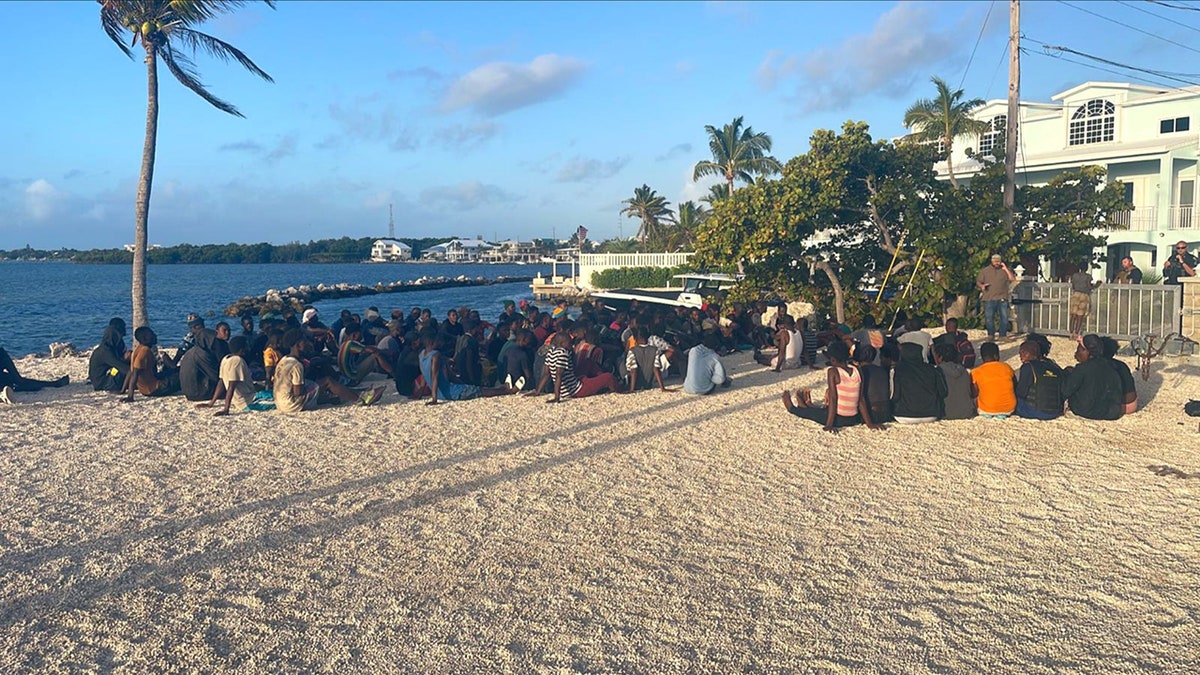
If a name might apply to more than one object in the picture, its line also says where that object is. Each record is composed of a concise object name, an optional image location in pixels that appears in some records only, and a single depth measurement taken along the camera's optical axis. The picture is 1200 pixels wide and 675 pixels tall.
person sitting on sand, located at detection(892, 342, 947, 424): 10.43
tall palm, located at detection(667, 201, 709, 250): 67.58
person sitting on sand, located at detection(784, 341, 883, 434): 10.17
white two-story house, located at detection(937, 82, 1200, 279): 26.61
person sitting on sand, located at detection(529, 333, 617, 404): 12.55
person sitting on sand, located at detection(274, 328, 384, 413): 11.79
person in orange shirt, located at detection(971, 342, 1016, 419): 10.61
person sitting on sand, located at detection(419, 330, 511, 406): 12.66
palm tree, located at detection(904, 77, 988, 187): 34.62
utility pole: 18.27
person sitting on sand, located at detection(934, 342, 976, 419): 10.63
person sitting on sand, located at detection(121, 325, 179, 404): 12.90
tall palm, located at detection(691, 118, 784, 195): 53.28
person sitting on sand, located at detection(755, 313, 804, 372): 15.20
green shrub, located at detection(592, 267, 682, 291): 45.41
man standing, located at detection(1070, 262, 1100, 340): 15.66
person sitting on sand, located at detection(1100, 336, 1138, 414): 10.70
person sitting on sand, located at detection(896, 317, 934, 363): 13.16
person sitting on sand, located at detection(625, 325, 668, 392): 13.12
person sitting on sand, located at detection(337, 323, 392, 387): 13.59
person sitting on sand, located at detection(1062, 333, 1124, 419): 10.50
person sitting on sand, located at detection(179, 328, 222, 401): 12.44
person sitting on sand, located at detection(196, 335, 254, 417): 11.82
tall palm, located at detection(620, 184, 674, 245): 78.34
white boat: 25.50
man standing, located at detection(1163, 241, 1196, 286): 17.75
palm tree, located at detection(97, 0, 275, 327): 16.81
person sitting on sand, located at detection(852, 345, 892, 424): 10.40
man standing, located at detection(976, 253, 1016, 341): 16.30
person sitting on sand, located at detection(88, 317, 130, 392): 13.47
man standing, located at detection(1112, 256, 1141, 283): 16.91
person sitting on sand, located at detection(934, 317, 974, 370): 12.16
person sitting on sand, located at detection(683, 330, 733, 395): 12.97
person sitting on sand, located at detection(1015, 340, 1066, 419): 10.49
